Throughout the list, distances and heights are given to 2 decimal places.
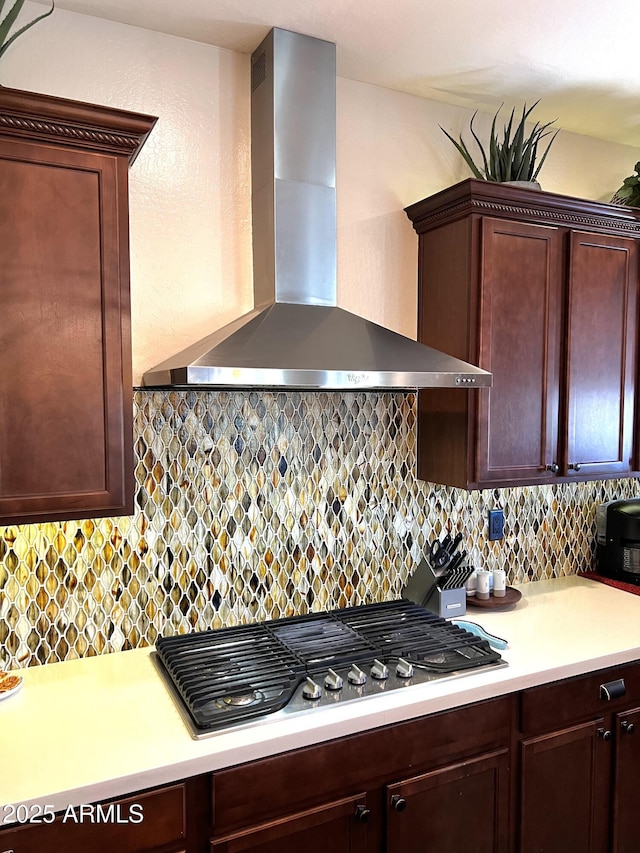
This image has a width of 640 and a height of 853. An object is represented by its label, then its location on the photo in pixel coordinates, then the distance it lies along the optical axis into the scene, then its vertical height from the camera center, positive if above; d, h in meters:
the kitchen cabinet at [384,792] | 1.46 -0.99
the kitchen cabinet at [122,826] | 1.26 -0.90
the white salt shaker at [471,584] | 2.48 -0.75
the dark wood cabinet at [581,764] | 1.85 -1.12
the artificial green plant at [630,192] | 2.60 +0.80
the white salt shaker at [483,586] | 2.39 -0.73
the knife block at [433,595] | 2.23 -0.72
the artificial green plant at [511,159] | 2.28 +0.82
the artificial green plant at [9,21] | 1.52 +0.87
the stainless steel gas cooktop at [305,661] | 1.59 -0.77
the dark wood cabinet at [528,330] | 2.13 +0.21
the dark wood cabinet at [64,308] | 1.49 +0.19
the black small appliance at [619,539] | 2.65 -0.63
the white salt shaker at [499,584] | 2.42 -0.73
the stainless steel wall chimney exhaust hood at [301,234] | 1.77 +0.48
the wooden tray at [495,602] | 2.33 -0.77
